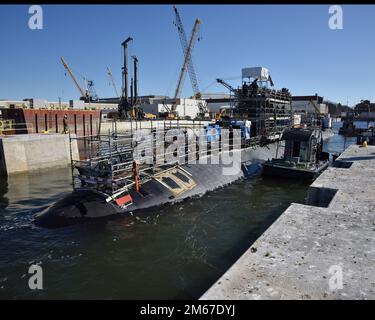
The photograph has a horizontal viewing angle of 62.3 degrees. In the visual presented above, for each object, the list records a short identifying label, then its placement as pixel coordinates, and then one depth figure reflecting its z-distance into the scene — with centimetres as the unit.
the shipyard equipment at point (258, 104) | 3881
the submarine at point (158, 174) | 1524
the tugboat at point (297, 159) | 2673
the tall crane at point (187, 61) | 10139
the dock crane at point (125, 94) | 6794
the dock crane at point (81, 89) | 10886
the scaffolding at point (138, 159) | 1606
